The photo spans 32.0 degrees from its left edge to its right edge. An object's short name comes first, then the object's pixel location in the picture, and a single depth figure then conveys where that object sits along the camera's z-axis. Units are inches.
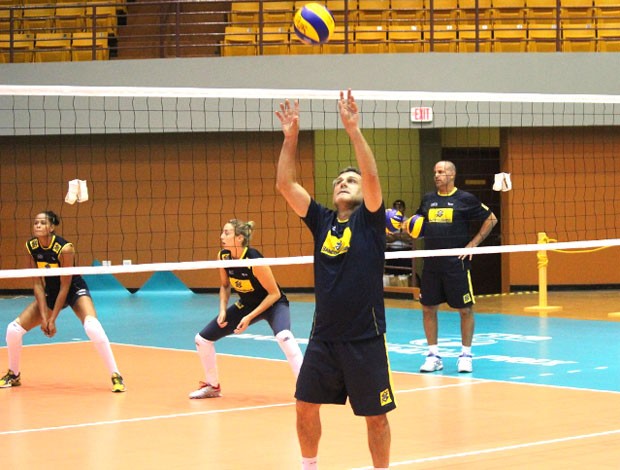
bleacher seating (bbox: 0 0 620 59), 706.8
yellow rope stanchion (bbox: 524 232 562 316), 611.0
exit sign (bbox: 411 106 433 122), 684.7
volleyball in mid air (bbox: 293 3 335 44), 362.3
